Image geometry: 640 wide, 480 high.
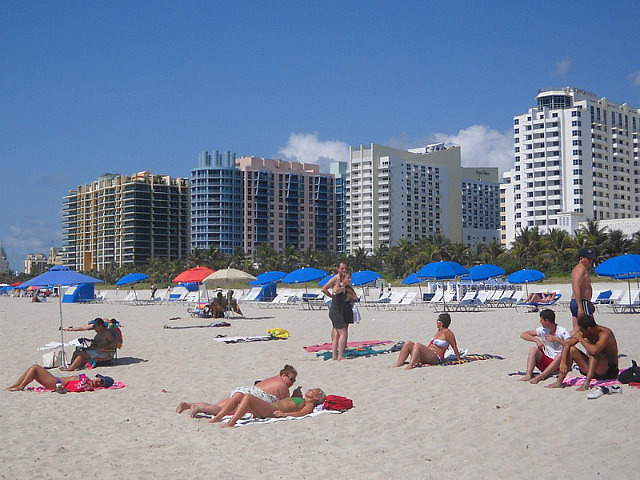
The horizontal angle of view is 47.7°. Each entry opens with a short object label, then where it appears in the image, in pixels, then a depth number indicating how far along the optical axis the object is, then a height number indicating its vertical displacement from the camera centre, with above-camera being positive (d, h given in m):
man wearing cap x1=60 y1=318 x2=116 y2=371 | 11.21 -1.31
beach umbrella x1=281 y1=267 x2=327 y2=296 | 26.69 -0.50
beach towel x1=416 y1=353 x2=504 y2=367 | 10.06 -1.42
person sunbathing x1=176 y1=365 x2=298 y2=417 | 7.18 -1.32
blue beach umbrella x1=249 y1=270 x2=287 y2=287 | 29.96 -0.67
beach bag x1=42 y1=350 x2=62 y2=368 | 11.32 -1.50
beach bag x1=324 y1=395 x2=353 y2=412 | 7.53 -1.49
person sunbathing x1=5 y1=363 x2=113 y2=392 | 9.09 -1.50
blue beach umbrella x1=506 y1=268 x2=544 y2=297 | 28.55 -0.66
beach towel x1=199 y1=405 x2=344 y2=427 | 7.04 -1.56
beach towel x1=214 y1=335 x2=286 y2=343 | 14.78 -1.58
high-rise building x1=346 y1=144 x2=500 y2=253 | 111.75 +10.07
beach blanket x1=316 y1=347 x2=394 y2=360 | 11.60 -1.49
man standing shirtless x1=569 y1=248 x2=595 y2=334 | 8.57 -0.42
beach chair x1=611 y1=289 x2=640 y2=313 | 21.67 -1.30
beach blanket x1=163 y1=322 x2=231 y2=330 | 19.38 -1.70
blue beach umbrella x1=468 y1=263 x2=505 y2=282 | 29.19 -0.50
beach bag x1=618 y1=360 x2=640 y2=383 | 7.36 -1.20
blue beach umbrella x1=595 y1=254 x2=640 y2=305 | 18.66 -0.22
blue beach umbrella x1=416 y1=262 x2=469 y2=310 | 24.94 -0.37
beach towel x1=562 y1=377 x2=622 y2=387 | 7.39 -1.29
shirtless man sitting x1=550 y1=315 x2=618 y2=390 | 7.46 -0.98
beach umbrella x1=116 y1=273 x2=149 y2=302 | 35.53 -0.75
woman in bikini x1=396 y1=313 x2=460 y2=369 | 10.02 -1.25
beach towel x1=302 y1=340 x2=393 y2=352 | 12.92 -1.54
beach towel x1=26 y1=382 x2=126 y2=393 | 9.15 -1.59
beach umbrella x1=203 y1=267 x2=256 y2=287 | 23.33 -0.46
